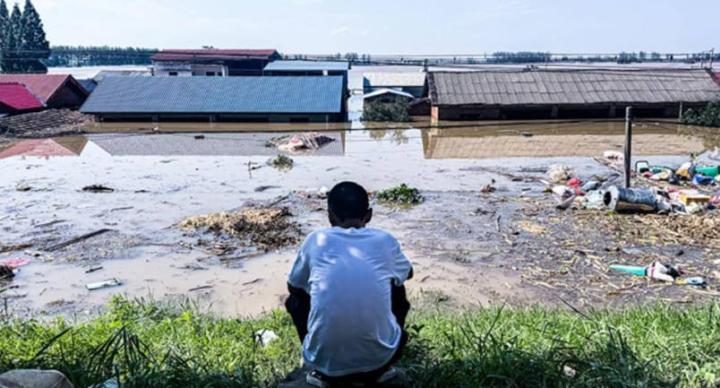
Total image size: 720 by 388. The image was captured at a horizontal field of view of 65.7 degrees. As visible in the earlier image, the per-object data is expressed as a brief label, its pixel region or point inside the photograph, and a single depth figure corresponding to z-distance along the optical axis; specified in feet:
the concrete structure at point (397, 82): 108.37
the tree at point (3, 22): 153.93
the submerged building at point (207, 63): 120.47
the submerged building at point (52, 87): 90.89
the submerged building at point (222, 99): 82.58
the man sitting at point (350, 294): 7.61
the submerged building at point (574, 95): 83.05
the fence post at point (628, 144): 30.48
